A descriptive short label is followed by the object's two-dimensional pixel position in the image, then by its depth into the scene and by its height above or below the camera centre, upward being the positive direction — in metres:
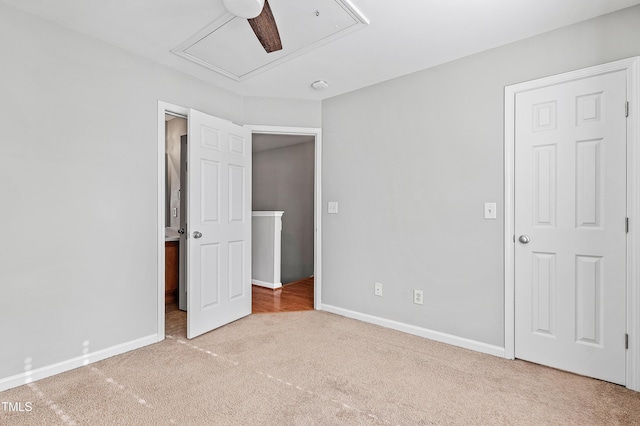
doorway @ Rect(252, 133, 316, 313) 5.86 +0.37
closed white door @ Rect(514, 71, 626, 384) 2.07 -0.10
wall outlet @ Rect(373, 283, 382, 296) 3.19 -0.78
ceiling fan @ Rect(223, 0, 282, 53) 1.76 +1.11
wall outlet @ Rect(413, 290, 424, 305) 2.91 -0.79
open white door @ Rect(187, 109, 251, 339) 2.83 -0.12
